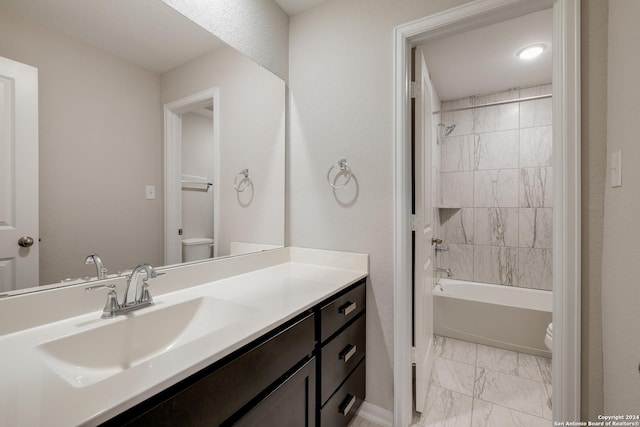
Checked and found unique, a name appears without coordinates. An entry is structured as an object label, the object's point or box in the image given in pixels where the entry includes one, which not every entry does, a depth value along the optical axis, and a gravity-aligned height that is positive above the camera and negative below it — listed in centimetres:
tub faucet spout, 306 -67
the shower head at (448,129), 311 +92
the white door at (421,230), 153 -11
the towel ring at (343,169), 159 +25
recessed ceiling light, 203 +120
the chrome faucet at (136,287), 94 -26
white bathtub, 219 -90
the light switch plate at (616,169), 97 +15
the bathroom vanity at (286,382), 61 -50
